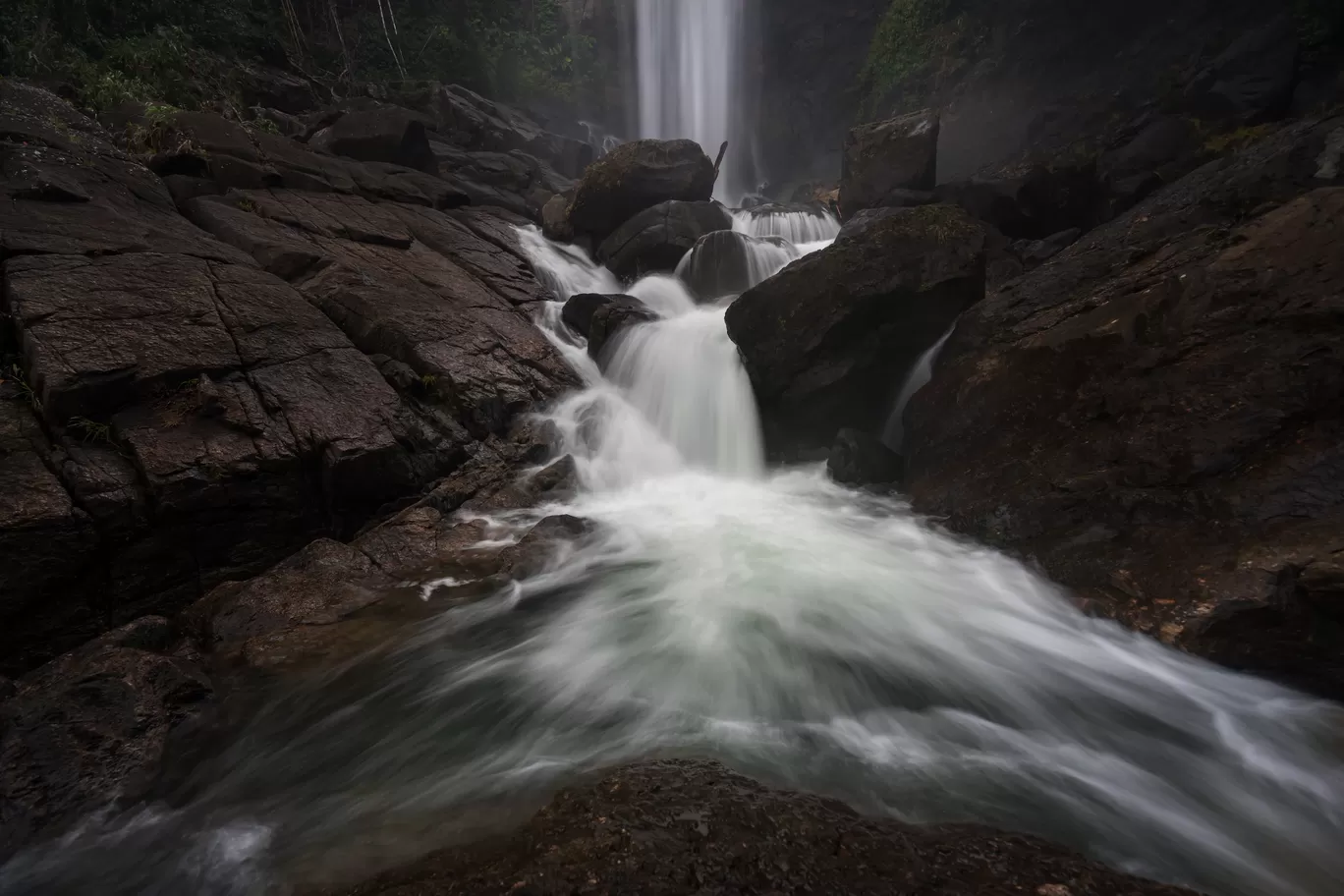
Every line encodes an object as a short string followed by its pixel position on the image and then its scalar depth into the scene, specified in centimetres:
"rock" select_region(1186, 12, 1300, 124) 1328
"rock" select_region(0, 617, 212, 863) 316
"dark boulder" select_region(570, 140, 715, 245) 1540
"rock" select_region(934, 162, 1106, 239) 1201
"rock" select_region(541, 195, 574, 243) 1570
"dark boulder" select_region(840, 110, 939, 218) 1511
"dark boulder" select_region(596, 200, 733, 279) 1451
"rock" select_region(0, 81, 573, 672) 478
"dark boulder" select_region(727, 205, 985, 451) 765
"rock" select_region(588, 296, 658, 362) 1069
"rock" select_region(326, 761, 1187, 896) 202
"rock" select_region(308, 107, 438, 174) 1448
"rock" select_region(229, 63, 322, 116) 1559
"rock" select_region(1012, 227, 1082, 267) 1138
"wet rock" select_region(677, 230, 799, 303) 1366
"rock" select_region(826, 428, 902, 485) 762
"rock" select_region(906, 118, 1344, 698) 401
